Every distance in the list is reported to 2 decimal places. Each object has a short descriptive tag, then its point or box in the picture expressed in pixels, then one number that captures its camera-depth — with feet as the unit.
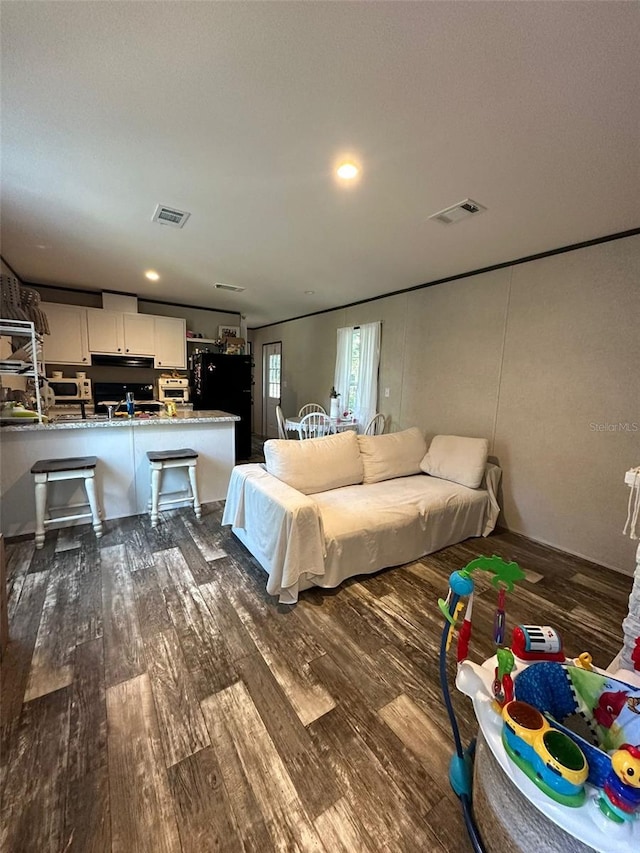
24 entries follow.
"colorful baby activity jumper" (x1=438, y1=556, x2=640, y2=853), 2.33
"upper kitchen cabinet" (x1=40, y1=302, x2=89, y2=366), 14.03
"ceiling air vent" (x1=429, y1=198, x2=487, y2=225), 7.06
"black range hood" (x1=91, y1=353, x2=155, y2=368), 15.35
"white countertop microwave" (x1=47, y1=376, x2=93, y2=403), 14.47
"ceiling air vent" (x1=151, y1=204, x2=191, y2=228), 7.72
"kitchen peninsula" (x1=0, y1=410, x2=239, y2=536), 8.87
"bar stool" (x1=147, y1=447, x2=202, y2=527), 9.74
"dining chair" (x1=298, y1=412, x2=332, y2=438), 13.88
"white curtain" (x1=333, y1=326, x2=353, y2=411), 16.48
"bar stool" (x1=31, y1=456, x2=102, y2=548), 8.27
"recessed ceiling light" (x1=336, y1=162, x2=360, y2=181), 5.96
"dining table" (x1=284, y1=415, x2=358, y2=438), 14.57
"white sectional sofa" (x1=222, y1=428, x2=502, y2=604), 6.81
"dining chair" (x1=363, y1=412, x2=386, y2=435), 14.61
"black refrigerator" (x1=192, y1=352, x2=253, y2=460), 16.71
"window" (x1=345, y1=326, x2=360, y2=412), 15.94
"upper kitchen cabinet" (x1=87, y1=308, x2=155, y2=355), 14.96
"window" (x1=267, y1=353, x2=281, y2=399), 23.02
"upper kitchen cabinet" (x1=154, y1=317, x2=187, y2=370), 16.47
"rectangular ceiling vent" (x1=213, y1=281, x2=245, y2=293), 13.99
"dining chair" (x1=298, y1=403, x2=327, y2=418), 18.51
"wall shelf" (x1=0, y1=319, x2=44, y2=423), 8.13
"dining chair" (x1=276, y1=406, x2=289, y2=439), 14.27
